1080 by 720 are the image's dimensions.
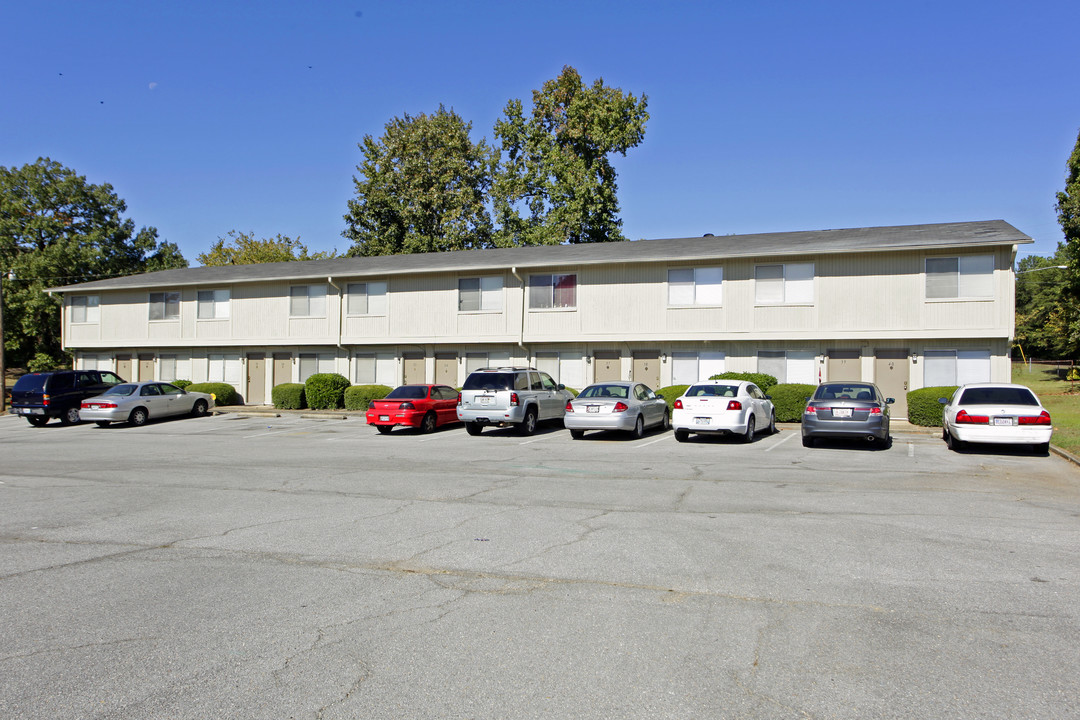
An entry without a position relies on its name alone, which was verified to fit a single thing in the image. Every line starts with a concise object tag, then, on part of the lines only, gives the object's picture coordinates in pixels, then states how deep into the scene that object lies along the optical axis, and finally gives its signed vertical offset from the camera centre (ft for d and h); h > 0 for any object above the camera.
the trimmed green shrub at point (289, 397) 101.55 -4.90
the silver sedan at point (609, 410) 60.13 -3.56
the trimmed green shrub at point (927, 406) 72.28 -3.47
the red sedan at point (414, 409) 69.05 -4.31
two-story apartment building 80.18 +6.21
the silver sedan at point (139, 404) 82.33 -5.15
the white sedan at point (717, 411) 57.47 -3.38
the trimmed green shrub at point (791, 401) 75.82 -3.30
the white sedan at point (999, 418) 50.01 -3.12
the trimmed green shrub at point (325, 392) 99.66 -4.03
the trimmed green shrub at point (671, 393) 81.00 -2.89
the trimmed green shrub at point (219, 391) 107.45 -4.43
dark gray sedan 52.80 -3.37
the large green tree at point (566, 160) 153.79 +42.52
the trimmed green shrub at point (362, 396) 95.96 -4.30
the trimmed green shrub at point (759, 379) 79.97 -1.27
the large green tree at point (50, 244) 166.61 +26.67
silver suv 63.98 -3.13
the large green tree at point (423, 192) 167.53 +37.25
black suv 85.87 -4.42
